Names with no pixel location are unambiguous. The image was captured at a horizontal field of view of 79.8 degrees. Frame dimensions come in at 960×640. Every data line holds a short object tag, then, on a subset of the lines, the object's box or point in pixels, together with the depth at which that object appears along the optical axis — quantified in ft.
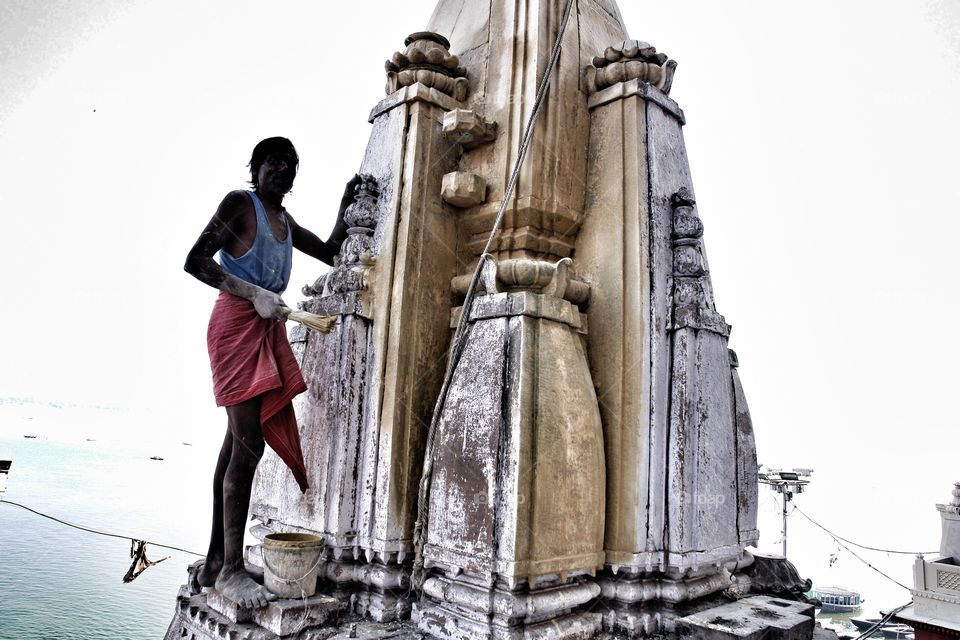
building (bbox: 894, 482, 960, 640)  22.71
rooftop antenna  33.45
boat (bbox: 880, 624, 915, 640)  36.90
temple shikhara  9.75
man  10.57
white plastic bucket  9.86
